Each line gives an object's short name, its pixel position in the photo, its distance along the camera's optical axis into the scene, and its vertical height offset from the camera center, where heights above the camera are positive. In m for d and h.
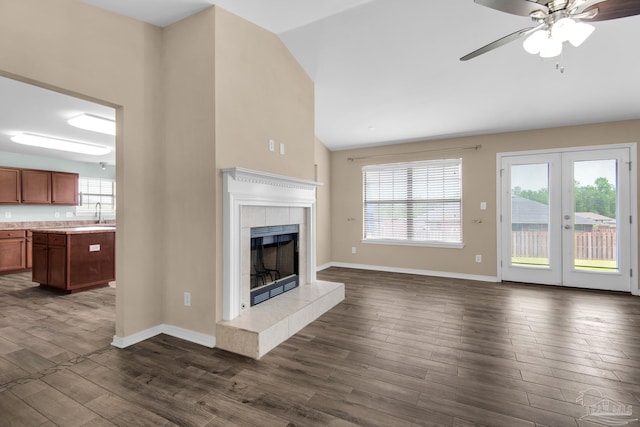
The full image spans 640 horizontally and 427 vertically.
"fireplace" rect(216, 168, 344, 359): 2.55 -0.58
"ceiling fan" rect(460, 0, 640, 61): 1.68 +1.17
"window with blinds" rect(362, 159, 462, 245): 5.27 +0.19
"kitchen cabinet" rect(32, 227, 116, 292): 4.07 -0.65
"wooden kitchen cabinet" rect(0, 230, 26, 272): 5.20 -0.68
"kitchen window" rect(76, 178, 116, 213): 6.72 +0.44
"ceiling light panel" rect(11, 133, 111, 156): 4.65 +1.16
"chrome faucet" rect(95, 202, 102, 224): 6.99 +0.06
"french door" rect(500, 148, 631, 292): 4.29 -0.10
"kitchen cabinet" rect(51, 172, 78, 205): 5.99 +0.50
